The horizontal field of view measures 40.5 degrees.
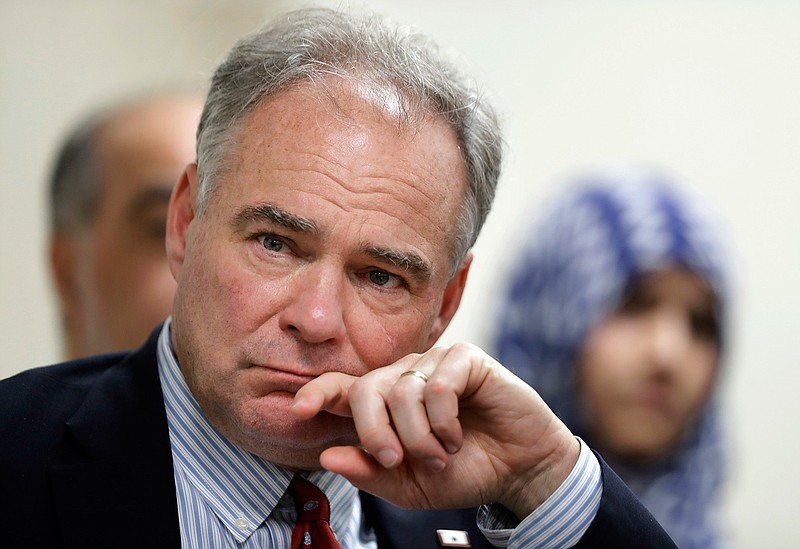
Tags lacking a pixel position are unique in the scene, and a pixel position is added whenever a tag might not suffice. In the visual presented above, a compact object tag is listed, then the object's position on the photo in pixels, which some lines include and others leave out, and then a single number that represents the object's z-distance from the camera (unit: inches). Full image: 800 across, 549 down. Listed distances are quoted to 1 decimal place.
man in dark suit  85.1
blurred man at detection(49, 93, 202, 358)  147.1
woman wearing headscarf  162.1
